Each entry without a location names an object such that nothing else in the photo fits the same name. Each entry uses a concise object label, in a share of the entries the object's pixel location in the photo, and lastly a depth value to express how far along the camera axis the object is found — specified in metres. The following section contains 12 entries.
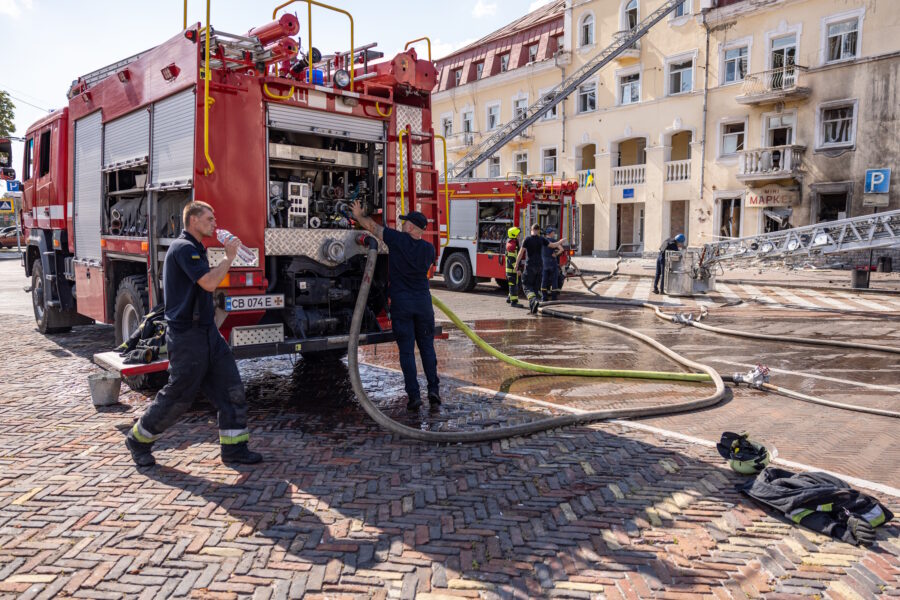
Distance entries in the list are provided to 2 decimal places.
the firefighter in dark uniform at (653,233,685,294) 16.11
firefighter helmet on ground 4.50
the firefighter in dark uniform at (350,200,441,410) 6.14
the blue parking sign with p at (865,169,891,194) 21.21
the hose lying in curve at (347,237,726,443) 5.10
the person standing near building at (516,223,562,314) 13.38
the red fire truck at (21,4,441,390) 5.85
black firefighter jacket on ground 3.72
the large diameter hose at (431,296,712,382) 7.08
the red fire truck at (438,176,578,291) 15.85
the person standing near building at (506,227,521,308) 13.91
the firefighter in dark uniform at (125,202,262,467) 4.52
